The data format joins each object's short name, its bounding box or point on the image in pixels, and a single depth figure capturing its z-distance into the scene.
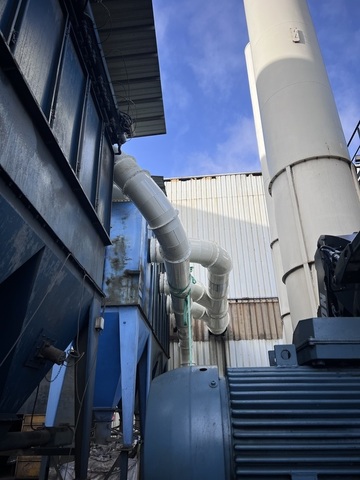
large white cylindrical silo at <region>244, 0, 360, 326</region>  3.80
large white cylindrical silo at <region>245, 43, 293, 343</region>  6.67
